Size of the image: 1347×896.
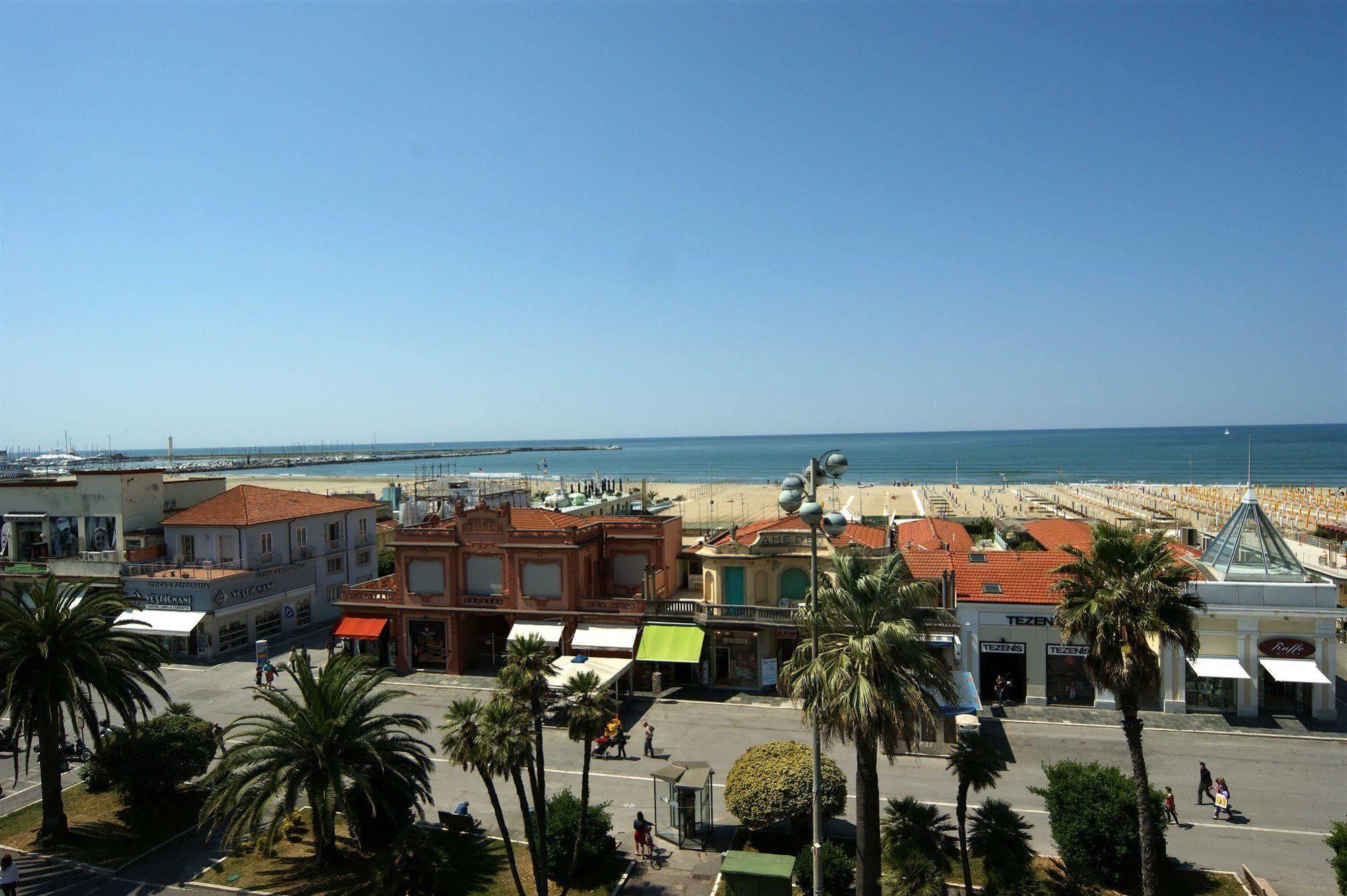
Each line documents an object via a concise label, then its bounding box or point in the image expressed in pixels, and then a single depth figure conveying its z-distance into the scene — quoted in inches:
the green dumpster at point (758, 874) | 631.8
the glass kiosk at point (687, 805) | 784.3
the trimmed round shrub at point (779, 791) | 733.3
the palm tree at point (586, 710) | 638.5
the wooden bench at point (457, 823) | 801.6
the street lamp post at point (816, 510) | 509.7
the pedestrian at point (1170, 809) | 779.9
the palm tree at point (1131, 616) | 629.6
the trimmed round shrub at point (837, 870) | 671.8
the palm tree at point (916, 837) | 640.4
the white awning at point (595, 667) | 1144.8
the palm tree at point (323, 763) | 677.9
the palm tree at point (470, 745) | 609.6
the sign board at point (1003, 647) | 1160.8
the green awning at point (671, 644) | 1238.9
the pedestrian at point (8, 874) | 674.2
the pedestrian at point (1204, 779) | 842.2
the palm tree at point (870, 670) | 578.9
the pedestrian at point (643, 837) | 756.0
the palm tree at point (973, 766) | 639.8
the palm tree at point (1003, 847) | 639.8
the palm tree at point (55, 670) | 764.0
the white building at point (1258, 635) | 1067.3
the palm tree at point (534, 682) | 644.1
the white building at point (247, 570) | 1499.8
